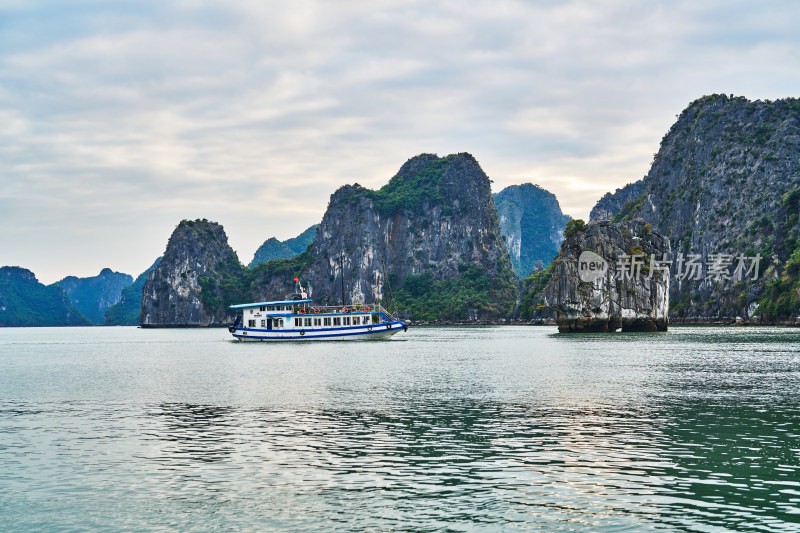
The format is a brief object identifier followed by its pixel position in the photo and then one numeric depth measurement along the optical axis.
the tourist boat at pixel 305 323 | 111.82
